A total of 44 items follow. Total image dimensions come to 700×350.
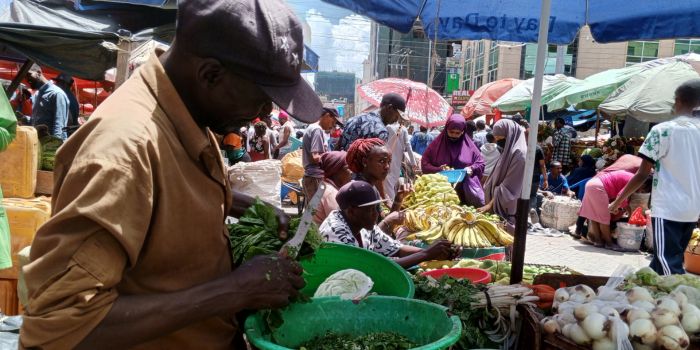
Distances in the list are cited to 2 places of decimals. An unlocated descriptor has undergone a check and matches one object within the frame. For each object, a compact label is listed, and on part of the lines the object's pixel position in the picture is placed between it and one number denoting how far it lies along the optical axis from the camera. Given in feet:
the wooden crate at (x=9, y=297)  13.19
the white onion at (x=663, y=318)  6.57
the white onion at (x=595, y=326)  6.43
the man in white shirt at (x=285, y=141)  46.68
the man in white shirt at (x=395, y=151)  21.58
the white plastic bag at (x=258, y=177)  24.06
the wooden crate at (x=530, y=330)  6.88
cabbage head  6.88
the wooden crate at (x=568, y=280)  9.25
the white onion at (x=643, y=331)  6.43
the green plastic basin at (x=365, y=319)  5.49
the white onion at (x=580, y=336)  6.48
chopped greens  5.47
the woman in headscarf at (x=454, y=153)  22.84
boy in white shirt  14.99
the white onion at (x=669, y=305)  6.82
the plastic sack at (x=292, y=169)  33.91
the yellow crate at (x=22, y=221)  14.08
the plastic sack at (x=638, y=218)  28.09
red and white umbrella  38.93
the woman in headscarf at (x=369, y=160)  14.92
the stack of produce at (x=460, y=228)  15.05
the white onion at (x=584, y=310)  6.72
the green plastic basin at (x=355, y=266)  7.64
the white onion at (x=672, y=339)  6.34
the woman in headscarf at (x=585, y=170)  40.32
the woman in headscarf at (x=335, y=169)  16.62
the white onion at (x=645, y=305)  6.90
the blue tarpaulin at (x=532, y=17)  10.94
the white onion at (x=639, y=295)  7.29
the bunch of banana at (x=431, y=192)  18.39
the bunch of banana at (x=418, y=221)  16.42
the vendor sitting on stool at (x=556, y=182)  37.65
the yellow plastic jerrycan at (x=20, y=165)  14.92
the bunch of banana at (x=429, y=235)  15.26
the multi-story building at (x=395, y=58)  205.47
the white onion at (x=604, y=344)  6.35
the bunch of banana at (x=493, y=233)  15.40
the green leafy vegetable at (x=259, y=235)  5.06
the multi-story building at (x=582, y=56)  113.80
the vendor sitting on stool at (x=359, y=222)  11.27
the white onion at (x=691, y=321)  6.73
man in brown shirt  3.12
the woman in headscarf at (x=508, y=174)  20.57
